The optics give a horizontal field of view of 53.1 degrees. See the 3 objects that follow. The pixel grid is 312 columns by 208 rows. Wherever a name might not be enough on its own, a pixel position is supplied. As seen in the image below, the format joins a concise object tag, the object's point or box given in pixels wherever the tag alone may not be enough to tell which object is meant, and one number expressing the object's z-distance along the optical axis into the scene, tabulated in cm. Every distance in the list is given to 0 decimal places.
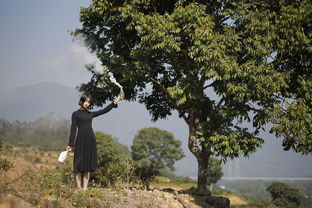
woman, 908
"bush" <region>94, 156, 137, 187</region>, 1350
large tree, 1169
